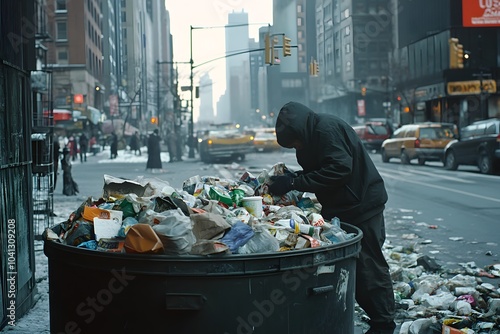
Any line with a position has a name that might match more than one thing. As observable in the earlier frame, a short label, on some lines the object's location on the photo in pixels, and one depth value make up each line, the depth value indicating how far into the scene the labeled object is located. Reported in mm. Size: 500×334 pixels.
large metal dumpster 3357
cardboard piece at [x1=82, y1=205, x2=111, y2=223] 3975
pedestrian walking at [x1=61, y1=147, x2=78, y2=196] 18475
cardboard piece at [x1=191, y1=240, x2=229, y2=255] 3432
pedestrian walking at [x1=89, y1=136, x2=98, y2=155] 57219
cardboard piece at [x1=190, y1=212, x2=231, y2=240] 3641
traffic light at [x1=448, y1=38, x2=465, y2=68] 34188
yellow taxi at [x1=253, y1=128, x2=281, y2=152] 46969
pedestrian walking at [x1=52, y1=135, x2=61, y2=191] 15545
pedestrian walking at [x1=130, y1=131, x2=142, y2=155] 51750
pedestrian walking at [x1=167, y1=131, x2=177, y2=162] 40406
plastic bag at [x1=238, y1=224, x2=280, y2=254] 3611
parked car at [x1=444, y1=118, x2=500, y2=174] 23469
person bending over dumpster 4836
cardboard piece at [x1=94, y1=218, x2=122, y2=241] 3834
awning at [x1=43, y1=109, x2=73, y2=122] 48156
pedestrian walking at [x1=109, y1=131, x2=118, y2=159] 45225
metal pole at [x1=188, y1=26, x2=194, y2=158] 45094
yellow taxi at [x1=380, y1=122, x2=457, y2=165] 29250
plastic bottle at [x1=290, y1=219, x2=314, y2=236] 4030
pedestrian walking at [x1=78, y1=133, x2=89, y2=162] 43344
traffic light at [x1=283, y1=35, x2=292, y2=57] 17864
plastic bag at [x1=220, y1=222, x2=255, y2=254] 3607
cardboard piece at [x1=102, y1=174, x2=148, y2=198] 4562
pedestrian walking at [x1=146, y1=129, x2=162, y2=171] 29203
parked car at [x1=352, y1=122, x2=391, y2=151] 43438
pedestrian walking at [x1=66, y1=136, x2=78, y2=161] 42781
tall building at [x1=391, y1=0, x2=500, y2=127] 54500
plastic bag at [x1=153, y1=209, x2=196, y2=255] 3453
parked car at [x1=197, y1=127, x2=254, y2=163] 35969
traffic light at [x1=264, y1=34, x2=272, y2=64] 19359
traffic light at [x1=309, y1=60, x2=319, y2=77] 16295
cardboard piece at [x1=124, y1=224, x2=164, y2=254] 3410
